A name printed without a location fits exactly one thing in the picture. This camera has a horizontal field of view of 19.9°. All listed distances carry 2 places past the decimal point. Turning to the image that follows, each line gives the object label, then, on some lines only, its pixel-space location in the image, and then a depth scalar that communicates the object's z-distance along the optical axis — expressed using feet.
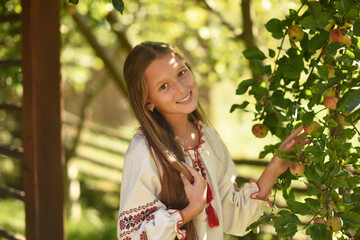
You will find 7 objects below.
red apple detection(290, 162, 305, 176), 8.78
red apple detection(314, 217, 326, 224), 8.41
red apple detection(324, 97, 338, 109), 8.51
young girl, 9.06
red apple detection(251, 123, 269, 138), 9.47
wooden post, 10.77
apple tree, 8.35
